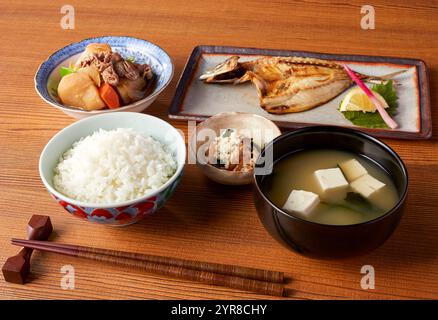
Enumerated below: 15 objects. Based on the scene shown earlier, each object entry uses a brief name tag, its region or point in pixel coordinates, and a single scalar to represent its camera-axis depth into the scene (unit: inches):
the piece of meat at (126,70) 23.8
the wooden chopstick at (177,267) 17.2
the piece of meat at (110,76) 23.3
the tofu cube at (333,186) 17.9
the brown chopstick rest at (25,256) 17.5
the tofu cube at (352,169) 18.5
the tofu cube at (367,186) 17.8
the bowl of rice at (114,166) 17.9
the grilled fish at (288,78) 24.0
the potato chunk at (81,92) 23.3
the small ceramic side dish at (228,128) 20.1
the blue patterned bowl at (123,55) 23.1
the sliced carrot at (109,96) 23.2
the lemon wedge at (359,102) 23.1
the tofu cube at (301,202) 17.3
